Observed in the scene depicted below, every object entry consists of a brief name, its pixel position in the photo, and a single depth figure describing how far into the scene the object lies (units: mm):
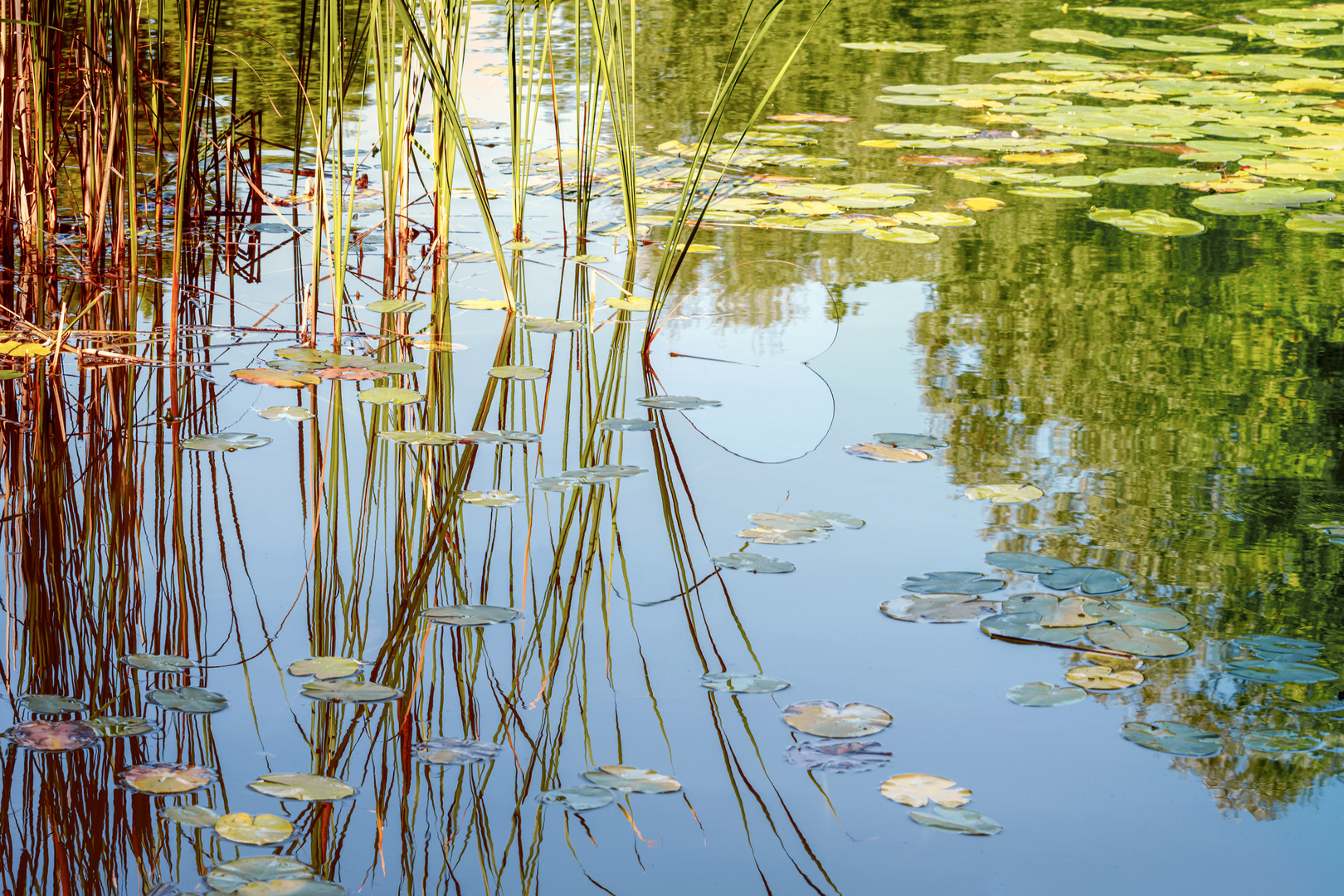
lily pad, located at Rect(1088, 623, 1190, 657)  9012
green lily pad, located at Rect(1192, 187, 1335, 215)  13547
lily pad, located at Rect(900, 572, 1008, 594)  9279
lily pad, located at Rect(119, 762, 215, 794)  8574
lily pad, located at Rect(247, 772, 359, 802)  8565
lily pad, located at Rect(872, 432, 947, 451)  10081
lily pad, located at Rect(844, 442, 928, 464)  10004
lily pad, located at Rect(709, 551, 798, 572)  9398
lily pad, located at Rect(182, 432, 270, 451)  10034
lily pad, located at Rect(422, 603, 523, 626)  9133
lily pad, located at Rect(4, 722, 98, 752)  8679
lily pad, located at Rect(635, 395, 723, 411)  10434
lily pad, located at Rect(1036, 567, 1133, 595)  9259
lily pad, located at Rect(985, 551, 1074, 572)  9350
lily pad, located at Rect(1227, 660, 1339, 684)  8946
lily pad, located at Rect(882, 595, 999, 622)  9169
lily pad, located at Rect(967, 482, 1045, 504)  9726
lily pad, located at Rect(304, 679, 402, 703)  8854
